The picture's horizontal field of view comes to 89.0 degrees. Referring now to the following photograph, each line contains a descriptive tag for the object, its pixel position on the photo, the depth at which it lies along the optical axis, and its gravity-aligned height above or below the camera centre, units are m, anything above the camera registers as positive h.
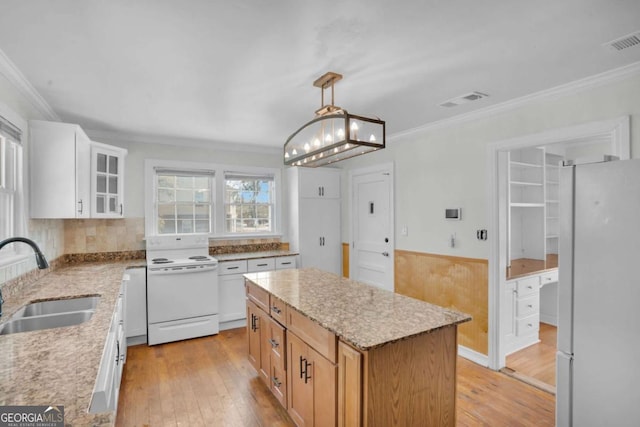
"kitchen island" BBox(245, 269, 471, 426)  1.52 -0.77
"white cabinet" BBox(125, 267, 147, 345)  3.60 -1.04
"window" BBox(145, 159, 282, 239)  4.32 +0.17
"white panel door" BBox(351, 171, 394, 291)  4.30 -0.27
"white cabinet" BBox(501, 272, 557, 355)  3.25 -1.06
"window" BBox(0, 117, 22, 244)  2.26 +0.25
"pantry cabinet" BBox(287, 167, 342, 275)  4.82 -0.08
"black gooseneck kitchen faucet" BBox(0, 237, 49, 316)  1.66 -0.21
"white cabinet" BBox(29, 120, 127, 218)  2.66 +0.35
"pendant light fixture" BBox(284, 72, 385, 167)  1.96 +0.49
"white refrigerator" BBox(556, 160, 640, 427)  1.46 -0.41
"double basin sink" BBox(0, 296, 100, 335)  1.84 -0.64
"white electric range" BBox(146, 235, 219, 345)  3.65 -0.98
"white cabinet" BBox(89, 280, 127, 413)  1.15 -0.70
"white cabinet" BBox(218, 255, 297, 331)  4.14 -1.01
